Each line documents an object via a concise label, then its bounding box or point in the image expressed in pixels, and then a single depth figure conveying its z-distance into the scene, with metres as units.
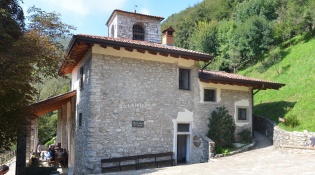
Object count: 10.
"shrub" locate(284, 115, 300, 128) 14.52
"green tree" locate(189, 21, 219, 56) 39.66
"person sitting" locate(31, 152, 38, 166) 15.60
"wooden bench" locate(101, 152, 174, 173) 11.45
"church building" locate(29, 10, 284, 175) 11.60
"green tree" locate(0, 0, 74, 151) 9.77
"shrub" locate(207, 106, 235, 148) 14.03
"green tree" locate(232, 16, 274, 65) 28.98
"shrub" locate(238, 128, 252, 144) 15.19
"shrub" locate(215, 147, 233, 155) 13.52
